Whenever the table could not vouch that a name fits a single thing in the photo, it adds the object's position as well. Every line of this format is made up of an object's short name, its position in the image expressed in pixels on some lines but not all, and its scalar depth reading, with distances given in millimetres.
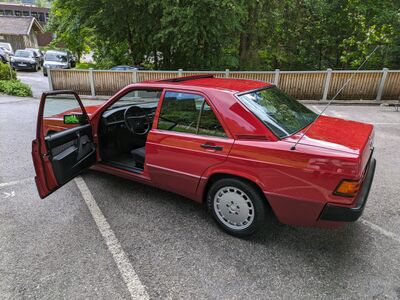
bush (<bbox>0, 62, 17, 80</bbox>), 13203
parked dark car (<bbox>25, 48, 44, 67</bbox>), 24134
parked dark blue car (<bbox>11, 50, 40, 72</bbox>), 21219
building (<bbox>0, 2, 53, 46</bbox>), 52031
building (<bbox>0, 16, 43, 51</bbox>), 34344
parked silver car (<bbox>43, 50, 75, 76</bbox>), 18641
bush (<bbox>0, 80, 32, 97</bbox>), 11898
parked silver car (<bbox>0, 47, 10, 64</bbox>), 21066
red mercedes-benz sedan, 2309
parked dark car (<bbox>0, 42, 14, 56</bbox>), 26294
